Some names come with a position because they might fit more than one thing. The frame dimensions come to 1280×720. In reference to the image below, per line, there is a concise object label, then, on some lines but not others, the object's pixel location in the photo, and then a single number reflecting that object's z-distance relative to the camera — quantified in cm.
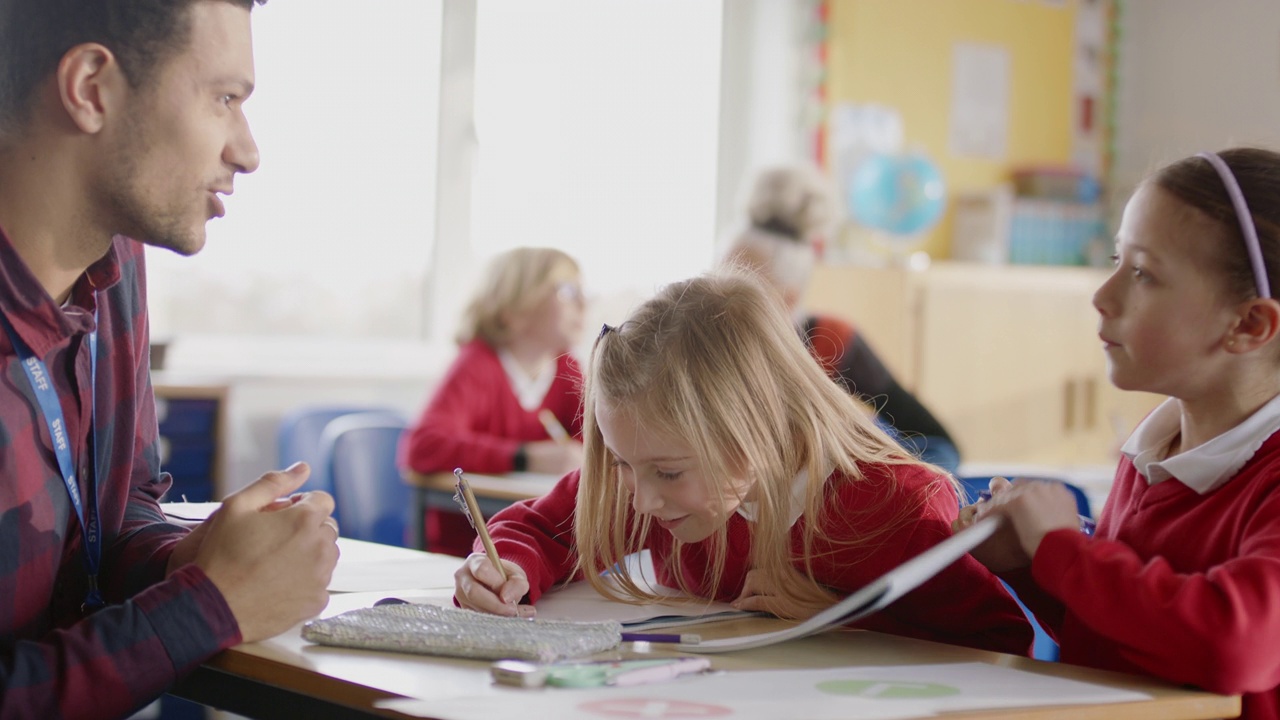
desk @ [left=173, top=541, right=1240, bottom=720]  105
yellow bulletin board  537
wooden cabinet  489
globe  516
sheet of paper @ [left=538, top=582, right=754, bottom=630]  136
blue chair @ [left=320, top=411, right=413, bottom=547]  333
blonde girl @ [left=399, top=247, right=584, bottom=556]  361
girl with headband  114
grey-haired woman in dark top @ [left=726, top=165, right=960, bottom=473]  352
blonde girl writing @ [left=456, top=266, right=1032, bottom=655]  140
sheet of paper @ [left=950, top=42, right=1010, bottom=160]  566
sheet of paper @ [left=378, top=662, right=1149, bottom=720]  97
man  117
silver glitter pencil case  115
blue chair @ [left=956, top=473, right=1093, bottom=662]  185
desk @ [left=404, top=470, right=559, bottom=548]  283
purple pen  124
